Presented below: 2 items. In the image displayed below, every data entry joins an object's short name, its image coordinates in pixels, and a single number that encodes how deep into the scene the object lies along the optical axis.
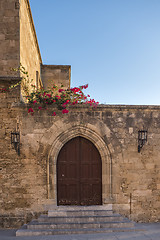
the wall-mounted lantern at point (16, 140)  4.93
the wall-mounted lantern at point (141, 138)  5.24
